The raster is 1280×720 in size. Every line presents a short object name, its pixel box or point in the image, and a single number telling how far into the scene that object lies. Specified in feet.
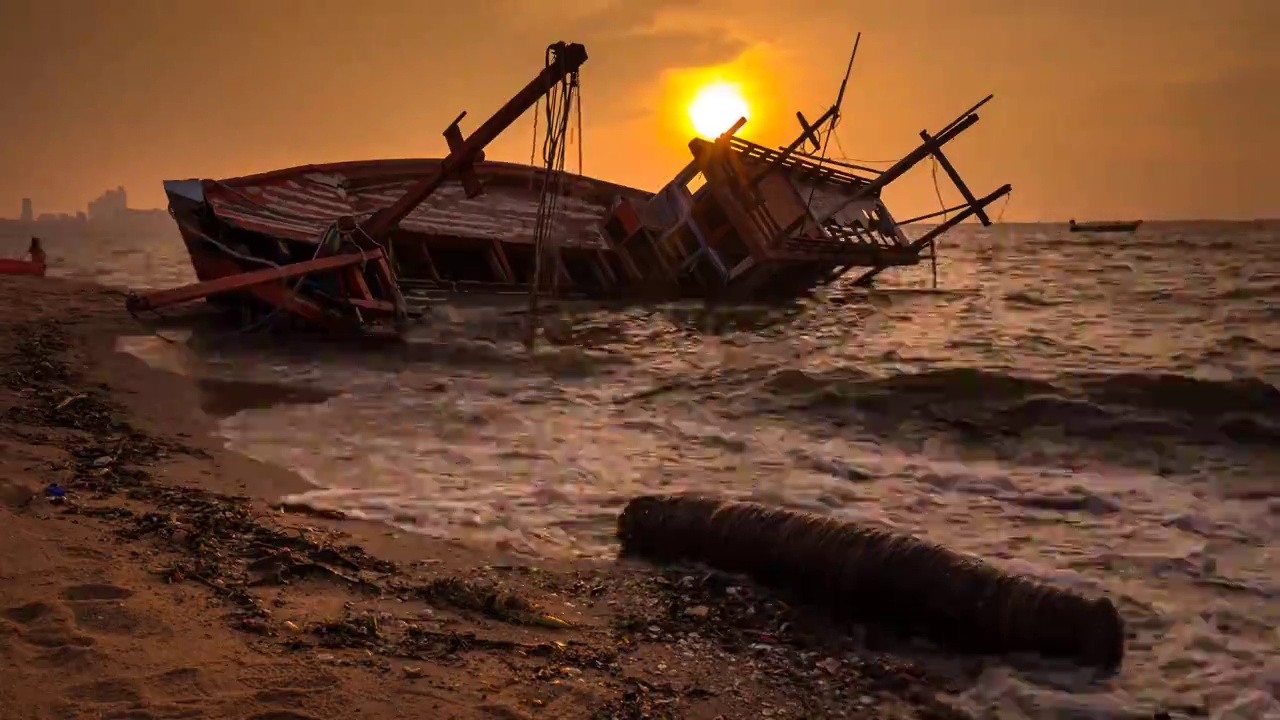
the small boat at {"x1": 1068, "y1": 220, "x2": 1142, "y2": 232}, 403.54
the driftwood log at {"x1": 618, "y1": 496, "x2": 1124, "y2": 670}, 13.42
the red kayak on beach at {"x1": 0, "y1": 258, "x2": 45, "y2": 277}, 64.23
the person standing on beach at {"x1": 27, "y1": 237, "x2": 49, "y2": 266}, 67.05
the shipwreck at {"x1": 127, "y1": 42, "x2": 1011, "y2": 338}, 47.83
